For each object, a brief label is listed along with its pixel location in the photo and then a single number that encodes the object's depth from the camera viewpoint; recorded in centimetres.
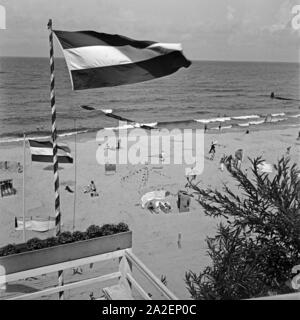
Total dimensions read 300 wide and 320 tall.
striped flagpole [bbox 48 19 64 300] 517
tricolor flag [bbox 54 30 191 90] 509
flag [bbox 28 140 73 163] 810
